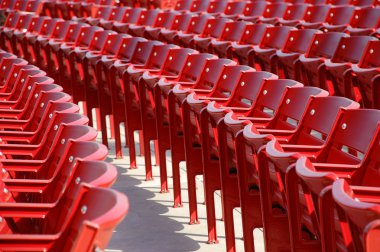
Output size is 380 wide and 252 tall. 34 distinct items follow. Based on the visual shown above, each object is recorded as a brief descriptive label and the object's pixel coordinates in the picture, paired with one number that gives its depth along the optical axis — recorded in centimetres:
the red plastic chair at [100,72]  696
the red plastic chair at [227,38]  739
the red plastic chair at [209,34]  782
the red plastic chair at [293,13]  883
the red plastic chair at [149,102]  588
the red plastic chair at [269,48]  661
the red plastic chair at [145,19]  968
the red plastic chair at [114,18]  1029
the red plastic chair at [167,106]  527
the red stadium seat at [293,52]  630
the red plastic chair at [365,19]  769
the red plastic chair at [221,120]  427
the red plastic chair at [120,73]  659
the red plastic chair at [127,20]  984
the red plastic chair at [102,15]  1081
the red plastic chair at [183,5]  1150
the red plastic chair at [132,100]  626
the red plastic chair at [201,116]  457
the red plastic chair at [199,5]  1105
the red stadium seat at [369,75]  509
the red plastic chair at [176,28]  866
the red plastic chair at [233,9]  1014
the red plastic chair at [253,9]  982
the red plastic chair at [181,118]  491
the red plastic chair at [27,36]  954
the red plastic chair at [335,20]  798
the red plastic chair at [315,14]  853
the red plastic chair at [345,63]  547
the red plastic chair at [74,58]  766
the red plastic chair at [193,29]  825
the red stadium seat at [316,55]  598
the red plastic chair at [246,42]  703
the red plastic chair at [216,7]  1063
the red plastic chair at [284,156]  323
